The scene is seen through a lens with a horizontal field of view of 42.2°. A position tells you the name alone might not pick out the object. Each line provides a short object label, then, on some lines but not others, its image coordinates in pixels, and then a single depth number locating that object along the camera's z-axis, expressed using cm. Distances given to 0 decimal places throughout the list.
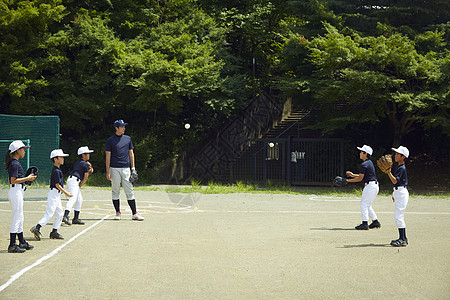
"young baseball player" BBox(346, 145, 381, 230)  1177
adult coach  1298
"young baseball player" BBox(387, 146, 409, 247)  969
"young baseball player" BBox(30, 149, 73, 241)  1002
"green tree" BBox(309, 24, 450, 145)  2219
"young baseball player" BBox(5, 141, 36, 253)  888
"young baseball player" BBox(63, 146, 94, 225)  1148
